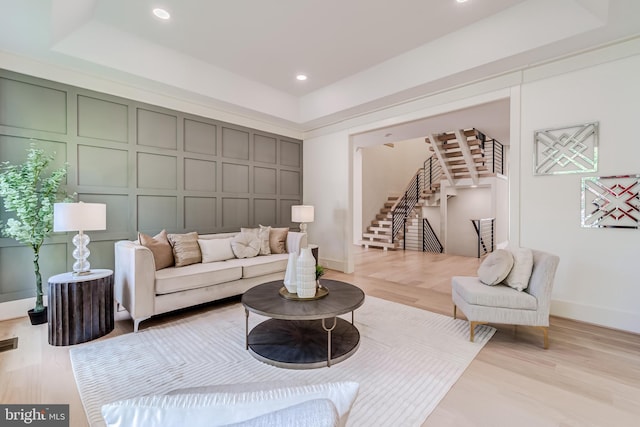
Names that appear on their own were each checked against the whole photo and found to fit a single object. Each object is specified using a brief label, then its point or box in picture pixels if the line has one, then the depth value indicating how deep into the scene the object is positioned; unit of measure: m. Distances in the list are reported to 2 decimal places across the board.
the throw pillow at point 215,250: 3.76
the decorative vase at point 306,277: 2.43
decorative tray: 2.42
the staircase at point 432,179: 7.50
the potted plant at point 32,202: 2.81
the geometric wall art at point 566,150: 3.01
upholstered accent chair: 2.48
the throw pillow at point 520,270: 2.65
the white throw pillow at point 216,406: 0.57
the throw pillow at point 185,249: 3.51
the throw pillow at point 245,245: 4.04
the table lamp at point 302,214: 5.01
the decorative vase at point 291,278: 2.55
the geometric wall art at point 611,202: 2.81
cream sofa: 2.83
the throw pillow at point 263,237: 4.29
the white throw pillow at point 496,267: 2.71
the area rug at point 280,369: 1.82
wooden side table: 2.54
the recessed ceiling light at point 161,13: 2.97
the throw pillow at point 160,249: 3.30
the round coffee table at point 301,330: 2.17
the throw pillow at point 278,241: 4.45
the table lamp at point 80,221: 2.61
